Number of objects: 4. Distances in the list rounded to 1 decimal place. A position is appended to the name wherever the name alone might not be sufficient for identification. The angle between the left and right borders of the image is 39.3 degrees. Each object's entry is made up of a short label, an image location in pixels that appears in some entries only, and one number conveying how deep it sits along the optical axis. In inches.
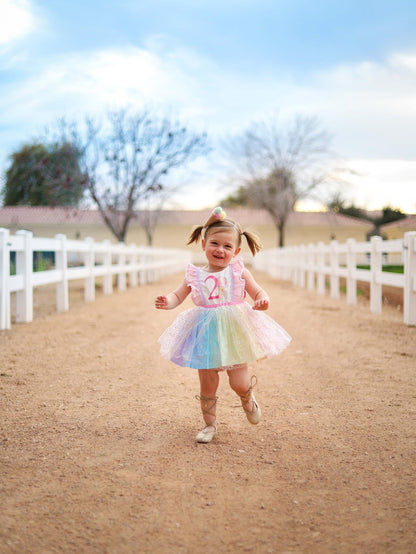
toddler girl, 123.0
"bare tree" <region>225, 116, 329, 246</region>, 1531.7
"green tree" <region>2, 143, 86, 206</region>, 783.1
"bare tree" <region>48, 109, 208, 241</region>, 790.5
